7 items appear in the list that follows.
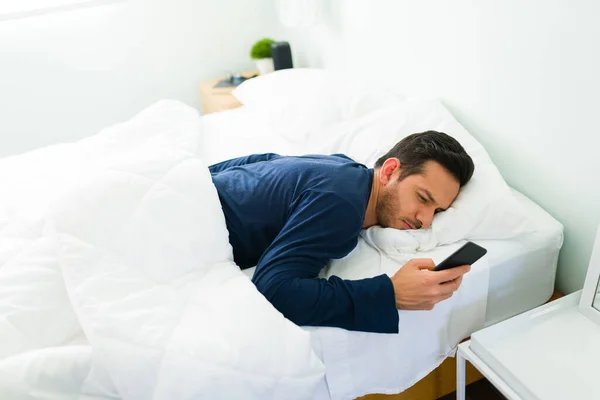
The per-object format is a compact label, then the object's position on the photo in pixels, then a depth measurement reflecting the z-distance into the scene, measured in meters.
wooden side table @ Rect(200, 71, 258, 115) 2.25
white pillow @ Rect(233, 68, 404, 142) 1.69
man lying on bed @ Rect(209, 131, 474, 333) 0.96
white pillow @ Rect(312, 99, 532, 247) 1.14
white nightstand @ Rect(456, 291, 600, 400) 0.87
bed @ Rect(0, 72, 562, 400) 0.85
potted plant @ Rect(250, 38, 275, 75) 2.43
